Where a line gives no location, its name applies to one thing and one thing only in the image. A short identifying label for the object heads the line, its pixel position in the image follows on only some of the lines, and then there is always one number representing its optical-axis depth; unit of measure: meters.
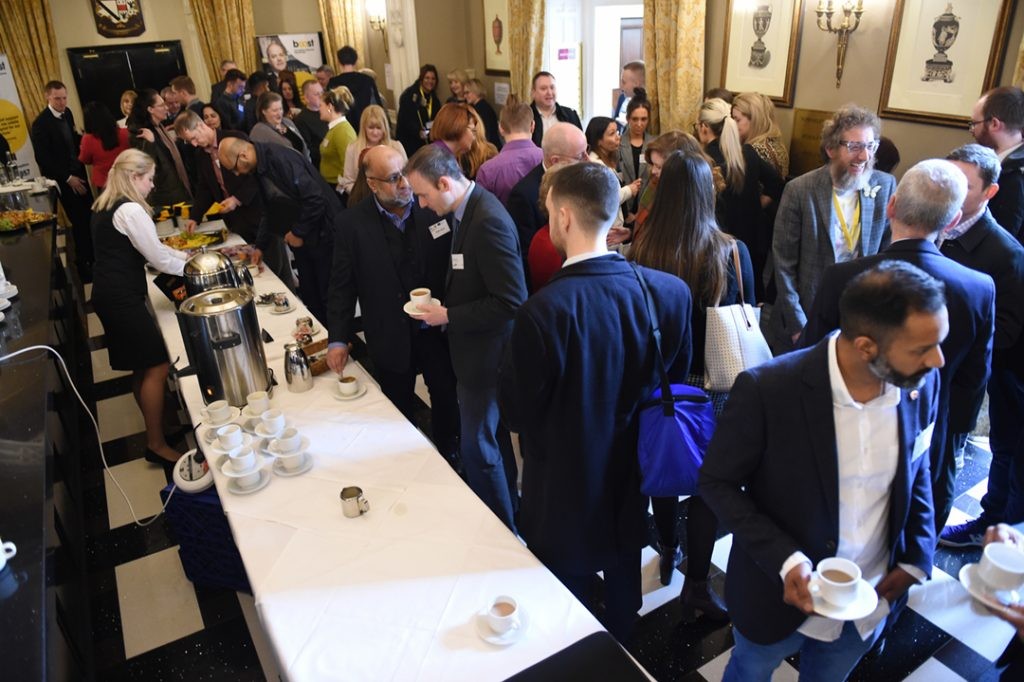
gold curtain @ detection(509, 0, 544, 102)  5.80
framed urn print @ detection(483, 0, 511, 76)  6.46
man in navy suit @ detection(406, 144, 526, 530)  2.18
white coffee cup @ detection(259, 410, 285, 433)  2.03
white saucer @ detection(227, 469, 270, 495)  1.86
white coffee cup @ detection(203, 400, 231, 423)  2.13
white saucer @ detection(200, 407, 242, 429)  2.12
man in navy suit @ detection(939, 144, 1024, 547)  2.07
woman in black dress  2.85
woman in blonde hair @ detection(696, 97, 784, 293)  3.44
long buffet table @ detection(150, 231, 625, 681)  1.35
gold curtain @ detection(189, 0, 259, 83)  8.90
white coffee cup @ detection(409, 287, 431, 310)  2.17
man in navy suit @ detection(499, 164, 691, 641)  1.53
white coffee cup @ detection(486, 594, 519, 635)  1.34
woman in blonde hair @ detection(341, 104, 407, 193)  3.97
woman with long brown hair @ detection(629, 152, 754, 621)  1.94
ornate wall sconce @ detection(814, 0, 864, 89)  3.53
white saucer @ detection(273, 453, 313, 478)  1.94
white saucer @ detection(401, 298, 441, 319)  2.14
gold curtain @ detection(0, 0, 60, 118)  7.72
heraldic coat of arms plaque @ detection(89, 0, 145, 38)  8.45
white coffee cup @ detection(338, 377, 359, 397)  2.33
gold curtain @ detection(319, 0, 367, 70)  9.49
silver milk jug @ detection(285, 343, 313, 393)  2.38
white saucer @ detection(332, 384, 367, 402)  2.33
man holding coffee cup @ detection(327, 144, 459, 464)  2.47
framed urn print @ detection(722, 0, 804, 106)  3.90
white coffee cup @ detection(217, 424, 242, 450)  1.90
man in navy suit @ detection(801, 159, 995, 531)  1.73
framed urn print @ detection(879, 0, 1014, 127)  3.05
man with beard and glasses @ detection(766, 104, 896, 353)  2.55
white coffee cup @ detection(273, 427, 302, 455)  1.95
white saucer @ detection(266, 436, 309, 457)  1.94
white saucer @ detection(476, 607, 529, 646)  1.35
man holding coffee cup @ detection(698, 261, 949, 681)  1.18
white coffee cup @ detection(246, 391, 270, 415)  2.17
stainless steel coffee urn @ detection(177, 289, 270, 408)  2.17
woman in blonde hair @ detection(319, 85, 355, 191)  4.72
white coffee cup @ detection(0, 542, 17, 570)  1.53
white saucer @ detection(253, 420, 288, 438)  2.03
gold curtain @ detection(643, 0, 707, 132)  4.33
